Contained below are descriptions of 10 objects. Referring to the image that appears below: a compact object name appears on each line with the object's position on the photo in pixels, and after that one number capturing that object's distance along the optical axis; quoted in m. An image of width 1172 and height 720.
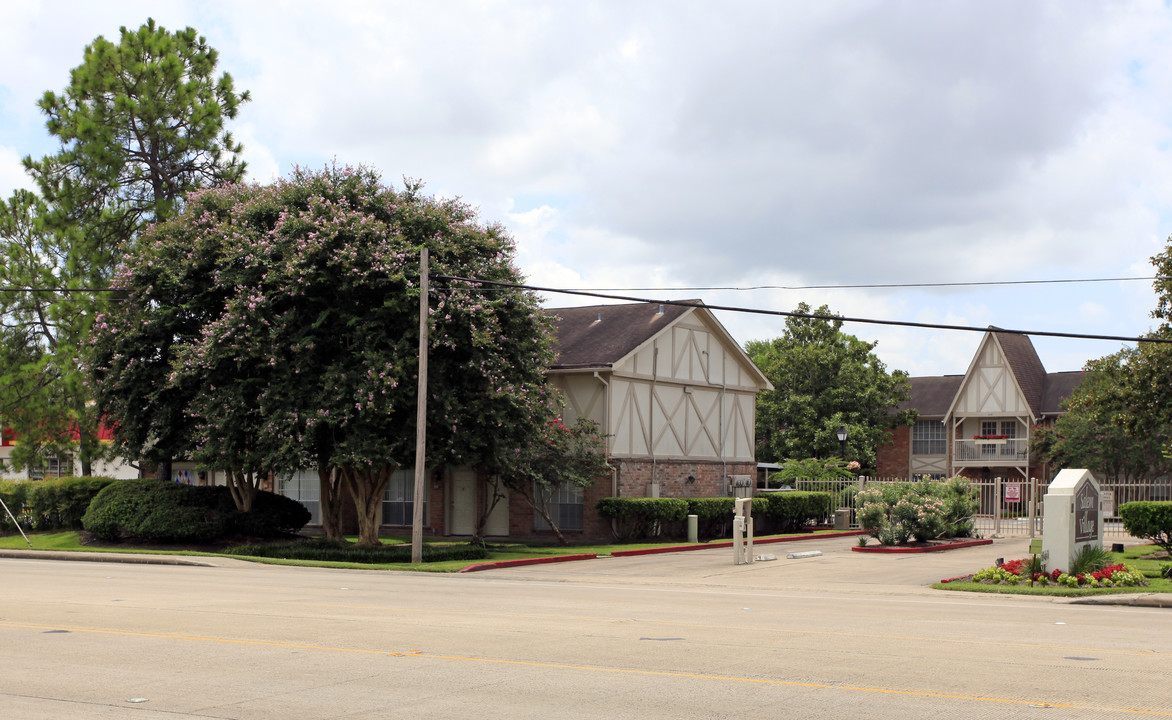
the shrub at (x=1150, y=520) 24.97
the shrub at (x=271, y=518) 31.64
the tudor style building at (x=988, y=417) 58.00
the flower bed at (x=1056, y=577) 19.50
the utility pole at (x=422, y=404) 25.08
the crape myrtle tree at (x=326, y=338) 25.89
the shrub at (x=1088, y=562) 20.27
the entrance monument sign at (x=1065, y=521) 20.28
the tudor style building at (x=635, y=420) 34.12
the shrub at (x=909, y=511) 29.60
